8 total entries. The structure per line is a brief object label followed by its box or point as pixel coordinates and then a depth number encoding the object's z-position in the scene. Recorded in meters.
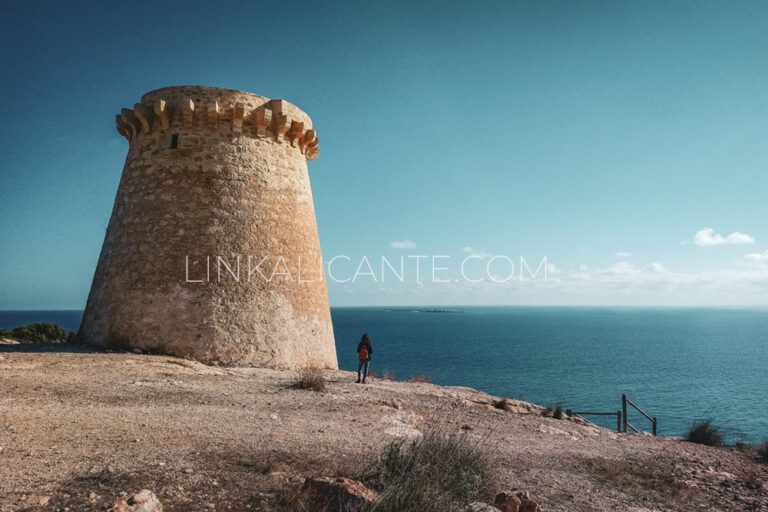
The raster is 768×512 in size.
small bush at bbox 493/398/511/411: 10.60
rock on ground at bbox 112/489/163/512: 3.45
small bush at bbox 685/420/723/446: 10.22
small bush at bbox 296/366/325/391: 9.47
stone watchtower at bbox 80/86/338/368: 11.67
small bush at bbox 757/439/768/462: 8.84
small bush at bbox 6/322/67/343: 19.91
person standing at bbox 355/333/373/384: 11.45
